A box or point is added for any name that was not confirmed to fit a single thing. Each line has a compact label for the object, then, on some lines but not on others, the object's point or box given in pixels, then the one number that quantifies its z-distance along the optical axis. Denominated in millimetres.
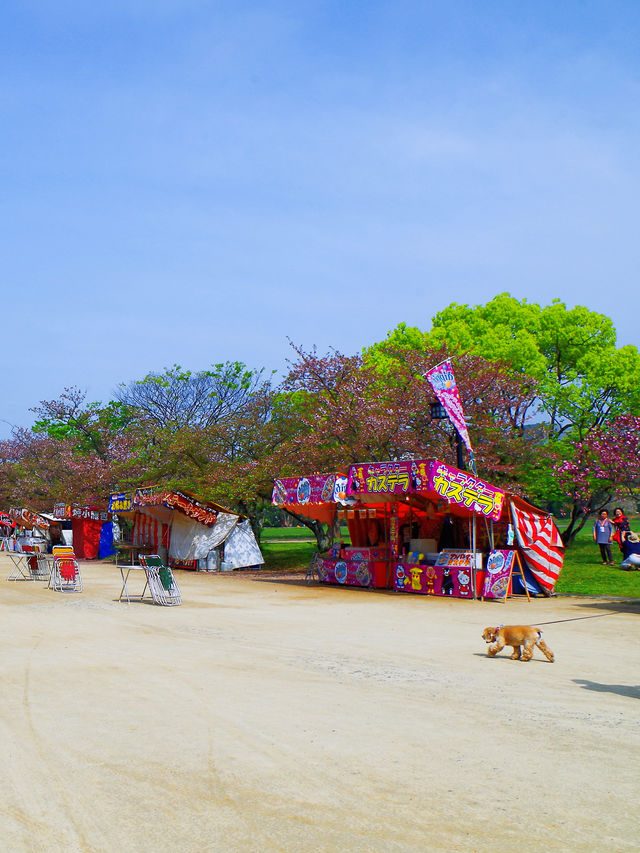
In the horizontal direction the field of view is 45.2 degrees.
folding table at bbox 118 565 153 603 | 16719
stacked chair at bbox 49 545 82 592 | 18812
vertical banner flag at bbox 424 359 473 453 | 16953
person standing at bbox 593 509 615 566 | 23031
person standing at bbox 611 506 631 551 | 20775
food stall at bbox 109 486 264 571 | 27172
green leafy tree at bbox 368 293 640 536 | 27969
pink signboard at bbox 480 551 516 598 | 17078
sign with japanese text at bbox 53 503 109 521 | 34812
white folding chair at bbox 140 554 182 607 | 15673
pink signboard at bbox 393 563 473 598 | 17438
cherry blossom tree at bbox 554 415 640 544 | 15945
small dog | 9042
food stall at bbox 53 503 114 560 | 36469
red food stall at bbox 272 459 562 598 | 17016
